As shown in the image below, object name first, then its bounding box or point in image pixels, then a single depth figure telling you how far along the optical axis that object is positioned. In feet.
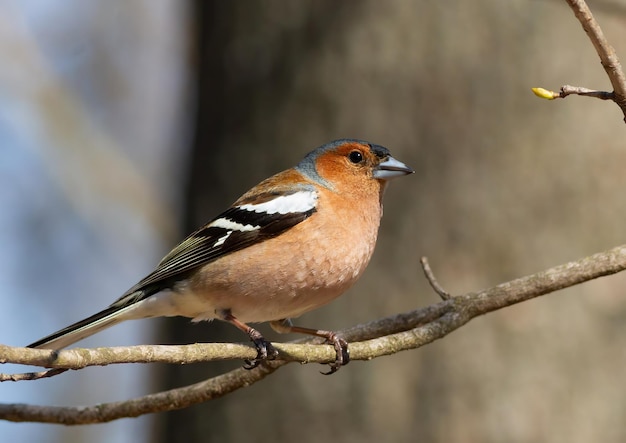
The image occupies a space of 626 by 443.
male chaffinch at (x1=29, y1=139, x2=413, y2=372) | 24.81
